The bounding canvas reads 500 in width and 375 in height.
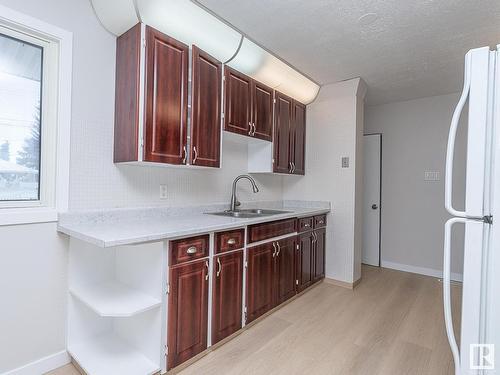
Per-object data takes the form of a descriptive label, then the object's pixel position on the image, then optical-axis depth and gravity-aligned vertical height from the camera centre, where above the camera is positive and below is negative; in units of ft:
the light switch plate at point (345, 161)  10.77 +1.03
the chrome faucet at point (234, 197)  9.27 -0.40
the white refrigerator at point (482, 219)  3.37 -0.36
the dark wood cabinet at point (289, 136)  9.97 +1.98
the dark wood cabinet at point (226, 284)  5.42 -2.46
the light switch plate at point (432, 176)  12.04 +0.60
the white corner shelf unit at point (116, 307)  5.16 -2.32
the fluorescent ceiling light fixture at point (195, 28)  5.85 +3.75
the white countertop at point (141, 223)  4.73 -0.90
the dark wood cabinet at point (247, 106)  7.89 +2.49
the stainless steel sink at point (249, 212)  8.97 -0.93
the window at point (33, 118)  5.27 +1.27
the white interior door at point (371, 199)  13.56 -0.54
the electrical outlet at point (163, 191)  7.50 -0.21
